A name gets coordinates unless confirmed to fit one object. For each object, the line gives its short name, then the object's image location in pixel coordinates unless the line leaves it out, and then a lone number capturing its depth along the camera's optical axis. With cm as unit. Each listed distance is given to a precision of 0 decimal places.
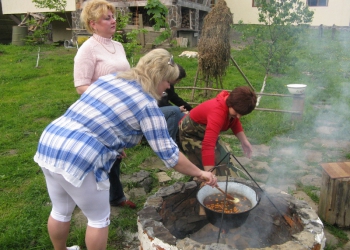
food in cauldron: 287
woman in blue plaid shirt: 196
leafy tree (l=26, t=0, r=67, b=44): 1512
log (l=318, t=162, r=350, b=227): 324
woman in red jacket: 296
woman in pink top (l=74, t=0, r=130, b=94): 285
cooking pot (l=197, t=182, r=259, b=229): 265
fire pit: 240
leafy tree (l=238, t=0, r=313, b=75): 677
